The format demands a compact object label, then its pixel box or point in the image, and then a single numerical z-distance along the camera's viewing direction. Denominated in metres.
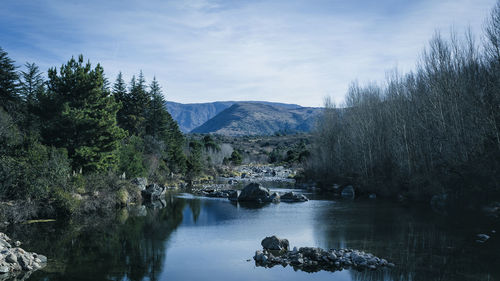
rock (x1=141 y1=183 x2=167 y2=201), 38.03
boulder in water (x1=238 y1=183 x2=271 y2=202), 37.25
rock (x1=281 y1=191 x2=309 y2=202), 36.28
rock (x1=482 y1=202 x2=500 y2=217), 24.47
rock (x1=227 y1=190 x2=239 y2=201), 38.84
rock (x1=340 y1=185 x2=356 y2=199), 41.06
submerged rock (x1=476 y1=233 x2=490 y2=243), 18.17
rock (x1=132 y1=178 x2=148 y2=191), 38.11
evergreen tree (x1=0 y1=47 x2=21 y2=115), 37.78
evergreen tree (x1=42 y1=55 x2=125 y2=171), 29.69
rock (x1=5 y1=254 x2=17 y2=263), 14.21
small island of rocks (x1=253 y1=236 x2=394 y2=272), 14.64
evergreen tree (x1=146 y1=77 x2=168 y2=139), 60.62
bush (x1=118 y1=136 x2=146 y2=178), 38.25
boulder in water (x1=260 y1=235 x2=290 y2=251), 17.08
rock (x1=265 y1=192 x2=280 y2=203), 36.50
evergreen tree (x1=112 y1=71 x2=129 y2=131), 55.25
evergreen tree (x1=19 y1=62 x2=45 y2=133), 30.80
